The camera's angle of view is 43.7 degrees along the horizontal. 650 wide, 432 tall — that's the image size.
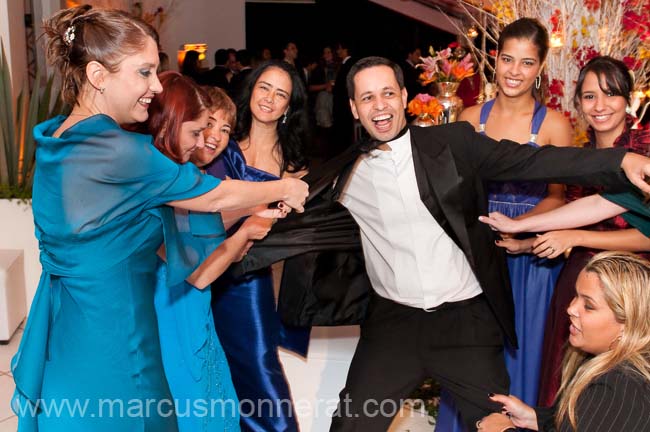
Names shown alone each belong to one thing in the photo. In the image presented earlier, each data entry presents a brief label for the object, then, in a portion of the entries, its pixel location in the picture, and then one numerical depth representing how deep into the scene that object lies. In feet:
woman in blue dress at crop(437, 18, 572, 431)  10.55
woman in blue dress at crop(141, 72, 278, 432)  8.46
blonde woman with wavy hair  6.65
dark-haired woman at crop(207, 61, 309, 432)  10.70
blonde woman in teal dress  6.72
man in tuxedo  8.86
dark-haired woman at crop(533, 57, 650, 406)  9.36
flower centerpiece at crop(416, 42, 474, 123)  12.35
